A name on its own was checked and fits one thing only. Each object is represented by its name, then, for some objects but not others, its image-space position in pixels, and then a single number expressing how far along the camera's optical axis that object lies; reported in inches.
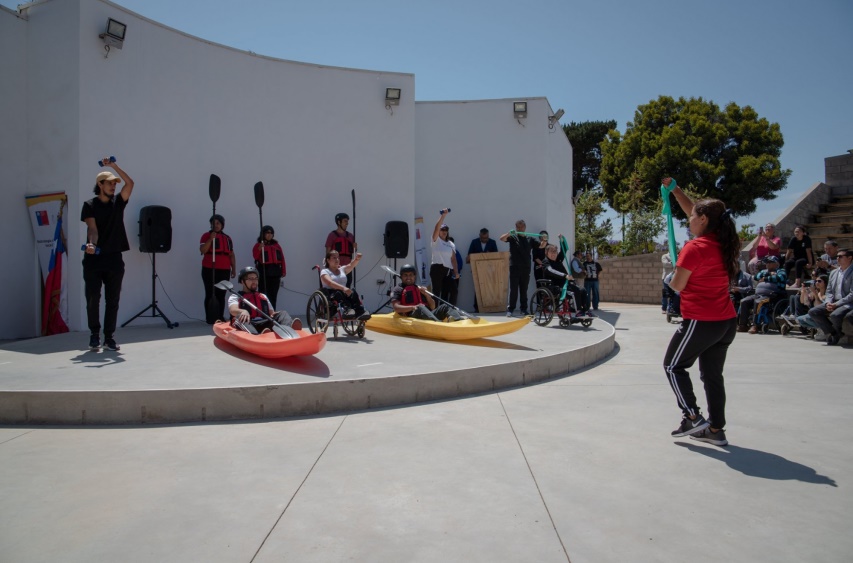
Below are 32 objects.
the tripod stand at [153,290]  339.1
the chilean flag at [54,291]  328.2
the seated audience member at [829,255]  370.6
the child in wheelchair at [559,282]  365.4
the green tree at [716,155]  1157.7
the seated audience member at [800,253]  424.5
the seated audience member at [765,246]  440.5
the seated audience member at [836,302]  320.2
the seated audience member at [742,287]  414.0
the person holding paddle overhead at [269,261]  374.0
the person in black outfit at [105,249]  241.3
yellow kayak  279.3
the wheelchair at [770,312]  398.3
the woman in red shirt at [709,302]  146.2
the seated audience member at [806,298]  348.2
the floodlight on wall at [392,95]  457.4
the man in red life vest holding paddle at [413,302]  311.4
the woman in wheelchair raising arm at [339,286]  300.0
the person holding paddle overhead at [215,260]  355.3
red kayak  217.5
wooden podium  469.7
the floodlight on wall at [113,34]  330.6
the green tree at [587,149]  1599.4
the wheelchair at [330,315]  291.4
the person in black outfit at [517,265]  431.7
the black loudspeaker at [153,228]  342.6
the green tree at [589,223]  1106.7
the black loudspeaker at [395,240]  446.6
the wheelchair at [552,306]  360.2
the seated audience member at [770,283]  390.3
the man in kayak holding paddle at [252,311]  246.8
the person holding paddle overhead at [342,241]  398.7
